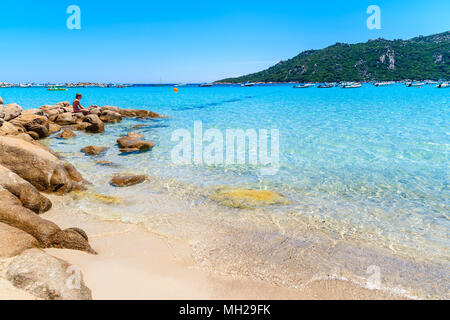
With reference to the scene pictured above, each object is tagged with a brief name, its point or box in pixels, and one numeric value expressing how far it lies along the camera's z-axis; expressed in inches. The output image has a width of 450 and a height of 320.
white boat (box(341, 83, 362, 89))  3799.2
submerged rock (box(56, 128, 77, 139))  697.0
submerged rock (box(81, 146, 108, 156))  529.3
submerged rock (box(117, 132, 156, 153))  553.4
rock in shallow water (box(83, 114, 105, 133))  781.3
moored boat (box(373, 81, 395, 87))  4383.6
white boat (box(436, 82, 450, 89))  3279.5
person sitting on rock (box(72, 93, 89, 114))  964.2
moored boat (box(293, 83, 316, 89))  4508.4
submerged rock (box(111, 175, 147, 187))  362.5
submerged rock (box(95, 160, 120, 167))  455.4
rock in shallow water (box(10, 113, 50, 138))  655.8
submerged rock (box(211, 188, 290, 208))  306.6
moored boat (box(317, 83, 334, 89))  4456.2
